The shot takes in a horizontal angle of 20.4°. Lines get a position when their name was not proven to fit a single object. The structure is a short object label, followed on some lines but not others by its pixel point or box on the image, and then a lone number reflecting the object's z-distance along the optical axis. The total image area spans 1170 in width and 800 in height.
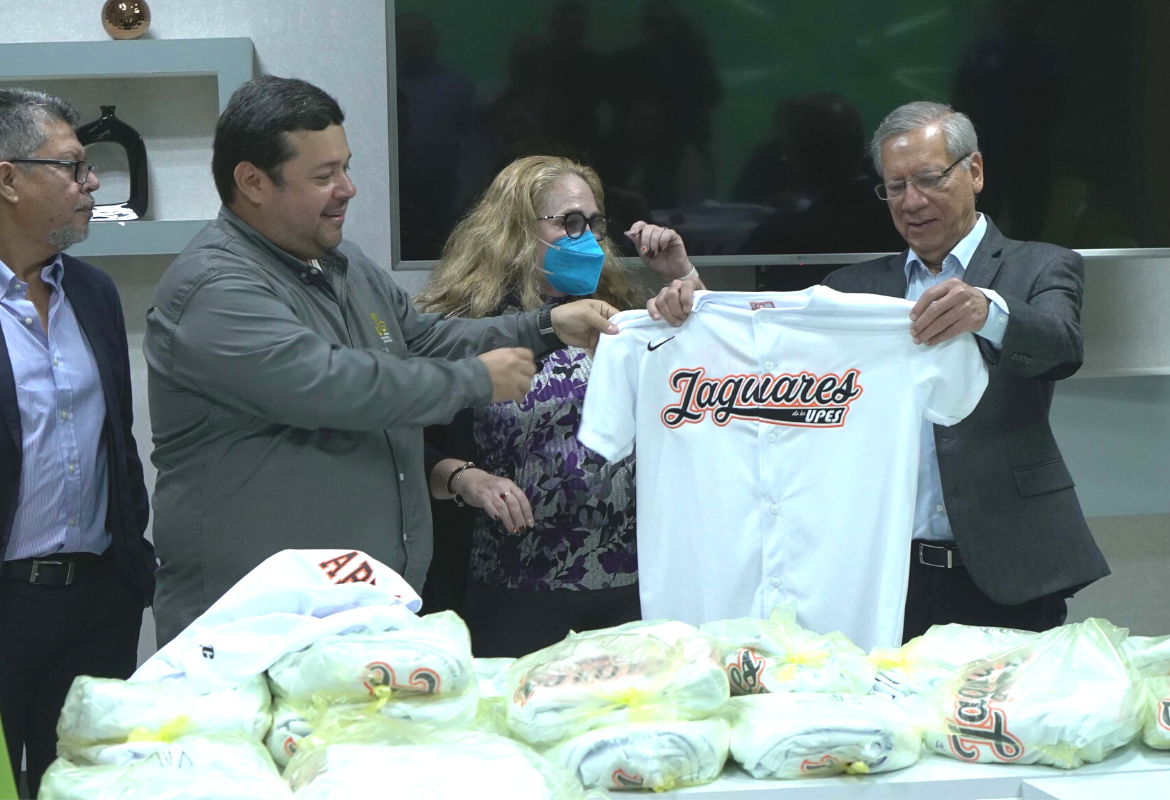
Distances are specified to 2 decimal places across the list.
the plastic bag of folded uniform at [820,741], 4.45
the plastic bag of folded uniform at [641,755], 4.42
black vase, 5.86
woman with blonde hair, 5.18
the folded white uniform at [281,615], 4.49
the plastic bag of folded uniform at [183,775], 4.30
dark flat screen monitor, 5.83
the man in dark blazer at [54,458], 5.10
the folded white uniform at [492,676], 4.64
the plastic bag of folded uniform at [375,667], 4.44
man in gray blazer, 5.10
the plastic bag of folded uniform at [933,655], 4.64
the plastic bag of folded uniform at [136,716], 4.42
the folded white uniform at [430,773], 4.31
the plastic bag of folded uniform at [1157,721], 4.53
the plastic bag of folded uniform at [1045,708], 4.49
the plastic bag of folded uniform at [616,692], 4.46
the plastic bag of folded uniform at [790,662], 4.55
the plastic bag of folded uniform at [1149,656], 4.63
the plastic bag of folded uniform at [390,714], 4.45
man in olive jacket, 4.83
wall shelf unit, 5.76
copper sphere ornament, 5.84
